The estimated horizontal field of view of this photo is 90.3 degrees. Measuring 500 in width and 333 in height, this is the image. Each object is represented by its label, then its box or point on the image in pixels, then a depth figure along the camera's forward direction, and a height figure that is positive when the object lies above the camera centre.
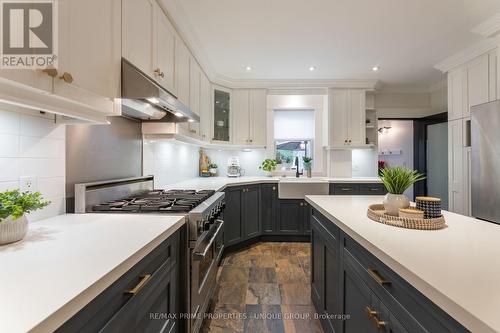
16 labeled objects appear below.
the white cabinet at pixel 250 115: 4.06 +0.86
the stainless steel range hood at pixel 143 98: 1.33 +0.42
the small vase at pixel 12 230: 0.87 -0.22
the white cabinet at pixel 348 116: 4.08 +0.84
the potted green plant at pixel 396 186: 1.28 -0.10
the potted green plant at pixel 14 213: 0.87 -0.16
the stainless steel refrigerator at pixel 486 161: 2.42 +0.06
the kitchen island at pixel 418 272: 0.55 -0.29
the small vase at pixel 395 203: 1.27 -0.19
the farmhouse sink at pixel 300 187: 3.70 -0.30
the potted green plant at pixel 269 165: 4.11 +0.04
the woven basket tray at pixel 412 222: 1.08 -0.25
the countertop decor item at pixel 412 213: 1.12 -0.21
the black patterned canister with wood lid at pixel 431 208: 1.14 -0.19
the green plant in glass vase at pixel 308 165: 4.14 +0.04
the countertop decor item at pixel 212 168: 3.95 -0.02
